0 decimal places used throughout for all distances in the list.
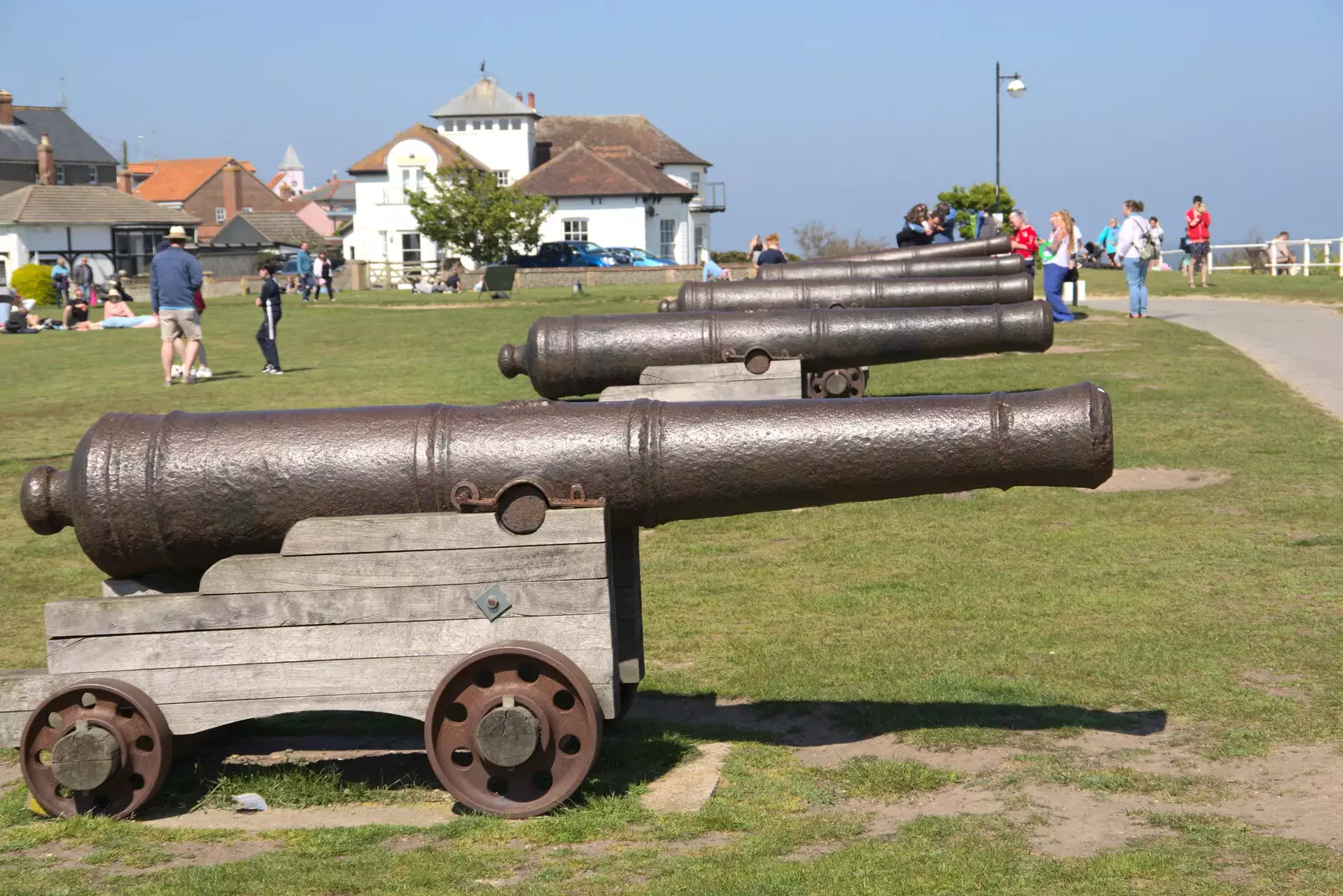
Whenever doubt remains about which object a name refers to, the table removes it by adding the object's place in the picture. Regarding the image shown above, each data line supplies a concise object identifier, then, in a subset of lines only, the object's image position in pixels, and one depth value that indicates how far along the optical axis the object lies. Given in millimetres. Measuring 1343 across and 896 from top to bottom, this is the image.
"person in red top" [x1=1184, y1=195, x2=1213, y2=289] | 28062
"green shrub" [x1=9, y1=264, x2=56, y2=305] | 44594
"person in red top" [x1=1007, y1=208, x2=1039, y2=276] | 23219
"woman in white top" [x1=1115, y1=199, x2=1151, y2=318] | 22344
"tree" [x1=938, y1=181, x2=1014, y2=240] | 49375
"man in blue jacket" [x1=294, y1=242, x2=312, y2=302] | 42188
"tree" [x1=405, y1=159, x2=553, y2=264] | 61719
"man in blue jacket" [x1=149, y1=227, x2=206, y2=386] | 18453
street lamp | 35906
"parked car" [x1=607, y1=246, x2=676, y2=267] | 62312
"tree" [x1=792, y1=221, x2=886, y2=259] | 67812
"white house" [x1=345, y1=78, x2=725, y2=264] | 77625
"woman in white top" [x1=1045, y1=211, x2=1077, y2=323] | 21359
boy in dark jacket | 20884
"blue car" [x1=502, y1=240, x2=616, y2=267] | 60062
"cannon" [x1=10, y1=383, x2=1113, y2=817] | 5172
